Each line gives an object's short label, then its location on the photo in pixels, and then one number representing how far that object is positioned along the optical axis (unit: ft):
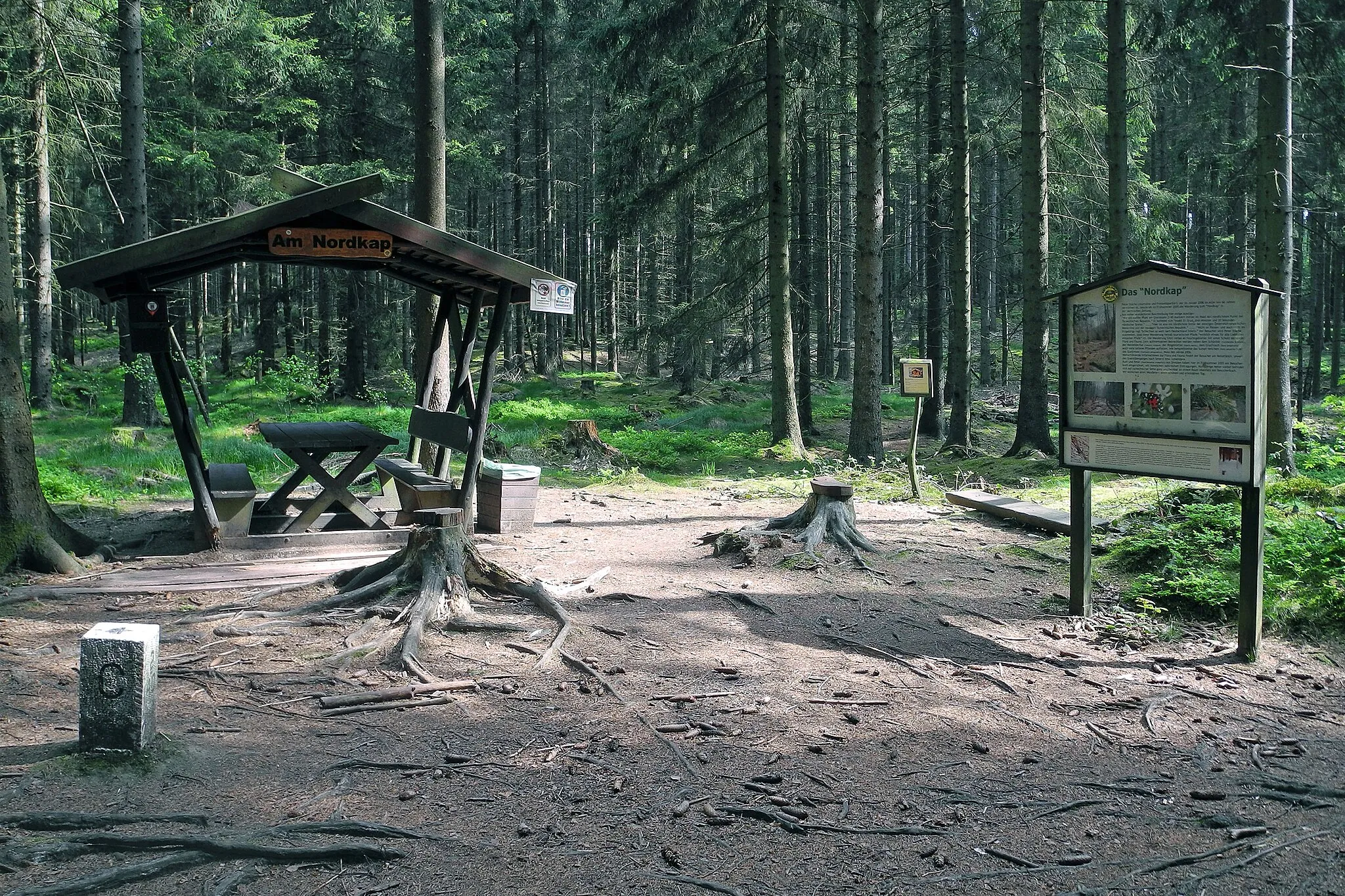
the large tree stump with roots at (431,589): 21.45
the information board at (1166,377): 19.63
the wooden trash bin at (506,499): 34.27
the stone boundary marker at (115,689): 14.44
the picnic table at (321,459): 31.27
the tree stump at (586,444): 53.16
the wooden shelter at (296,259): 27.58
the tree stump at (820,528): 30.35
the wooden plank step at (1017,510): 33.71
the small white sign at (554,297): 31.55
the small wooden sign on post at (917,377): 40.63
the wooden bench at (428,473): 32.24
